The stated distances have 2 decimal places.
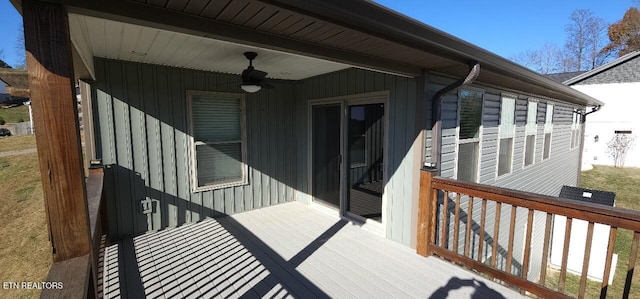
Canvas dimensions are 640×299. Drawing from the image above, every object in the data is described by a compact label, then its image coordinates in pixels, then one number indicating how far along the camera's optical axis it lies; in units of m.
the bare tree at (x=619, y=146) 12.93
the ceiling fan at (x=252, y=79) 3.14
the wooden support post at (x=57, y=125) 1.14
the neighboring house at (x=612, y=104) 12.70
